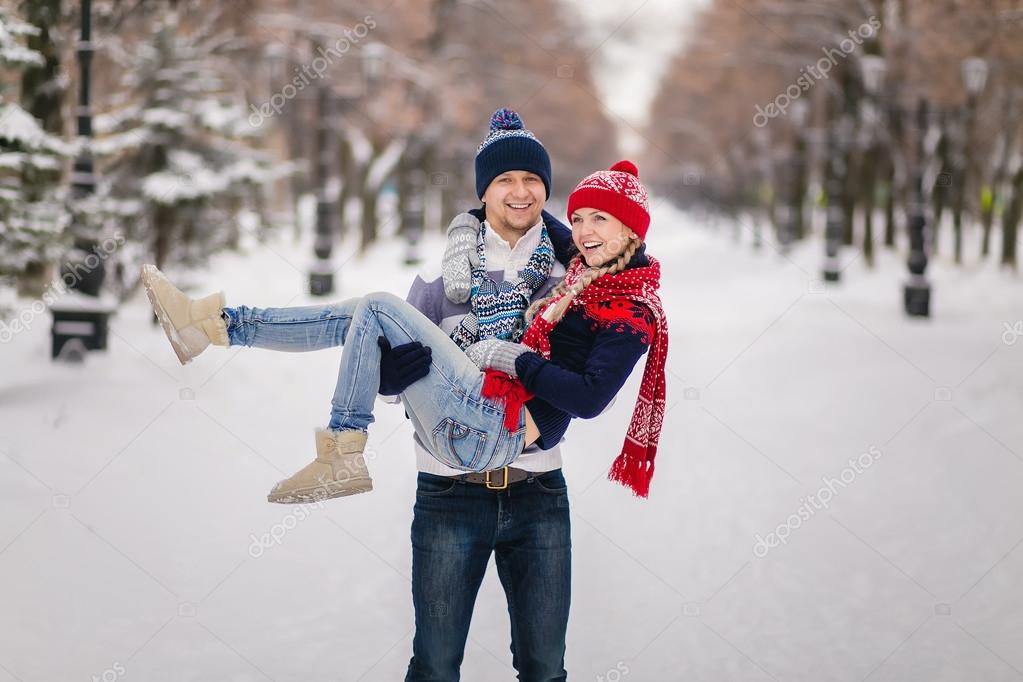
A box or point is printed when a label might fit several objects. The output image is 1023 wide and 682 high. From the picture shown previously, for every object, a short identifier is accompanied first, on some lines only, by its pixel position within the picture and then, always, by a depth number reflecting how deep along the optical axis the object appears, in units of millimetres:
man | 3426
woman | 3238
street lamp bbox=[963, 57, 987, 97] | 18656
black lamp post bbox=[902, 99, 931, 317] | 16500
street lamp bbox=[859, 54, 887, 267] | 19094
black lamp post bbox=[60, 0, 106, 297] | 10758
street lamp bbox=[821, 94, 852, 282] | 20419
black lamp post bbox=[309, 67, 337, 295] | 17484
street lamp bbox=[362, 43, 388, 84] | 20062
